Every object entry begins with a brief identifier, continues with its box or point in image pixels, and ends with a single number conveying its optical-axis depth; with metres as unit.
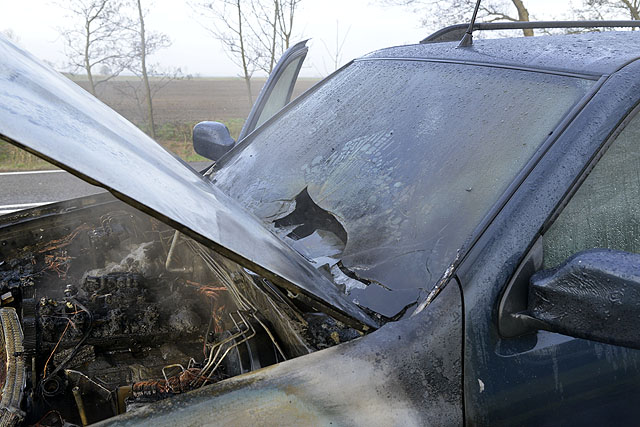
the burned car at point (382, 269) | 1.13
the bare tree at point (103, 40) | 11.69
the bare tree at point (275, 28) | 10.96
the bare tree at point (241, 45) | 11.52
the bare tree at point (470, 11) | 11.08
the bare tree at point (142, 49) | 11.46
